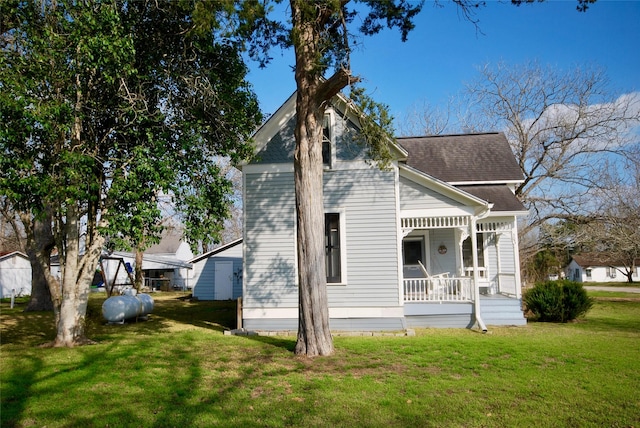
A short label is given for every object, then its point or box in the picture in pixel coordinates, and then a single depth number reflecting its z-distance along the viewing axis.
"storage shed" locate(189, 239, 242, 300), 26.25
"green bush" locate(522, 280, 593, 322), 14.22
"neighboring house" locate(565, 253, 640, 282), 60.69
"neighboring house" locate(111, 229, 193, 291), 36.84
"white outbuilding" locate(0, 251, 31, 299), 32.36
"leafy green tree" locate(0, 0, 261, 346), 8.25
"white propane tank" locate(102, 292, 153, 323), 13.81
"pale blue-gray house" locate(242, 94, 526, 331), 12.08
